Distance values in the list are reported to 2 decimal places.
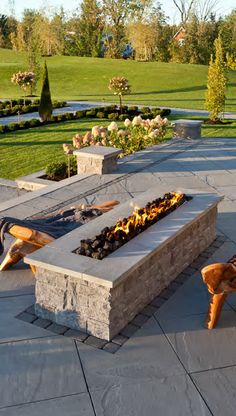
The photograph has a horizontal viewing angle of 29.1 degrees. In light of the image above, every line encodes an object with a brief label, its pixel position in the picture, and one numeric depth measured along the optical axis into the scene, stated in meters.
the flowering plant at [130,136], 12.74
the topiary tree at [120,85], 25.52
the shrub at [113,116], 23.38
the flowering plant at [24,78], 26.30
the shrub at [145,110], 24.91
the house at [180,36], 55.27
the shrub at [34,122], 21.09
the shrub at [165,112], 24.23
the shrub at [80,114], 23.82
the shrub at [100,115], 23.86
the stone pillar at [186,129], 15.58
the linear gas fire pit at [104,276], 4.66
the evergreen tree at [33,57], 32.03
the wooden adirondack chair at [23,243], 5.71
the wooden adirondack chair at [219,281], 4.75
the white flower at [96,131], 12.95
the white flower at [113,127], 13.41
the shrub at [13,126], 19.95
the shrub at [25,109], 25.97
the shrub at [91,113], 24.13
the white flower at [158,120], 14.57
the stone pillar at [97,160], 10.88
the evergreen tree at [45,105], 22.11
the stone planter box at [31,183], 11.09
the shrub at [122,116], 23.12
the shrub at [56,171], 11.76
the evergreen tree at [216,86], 19.48
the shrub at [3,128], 19.55
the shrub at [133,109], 25.40
